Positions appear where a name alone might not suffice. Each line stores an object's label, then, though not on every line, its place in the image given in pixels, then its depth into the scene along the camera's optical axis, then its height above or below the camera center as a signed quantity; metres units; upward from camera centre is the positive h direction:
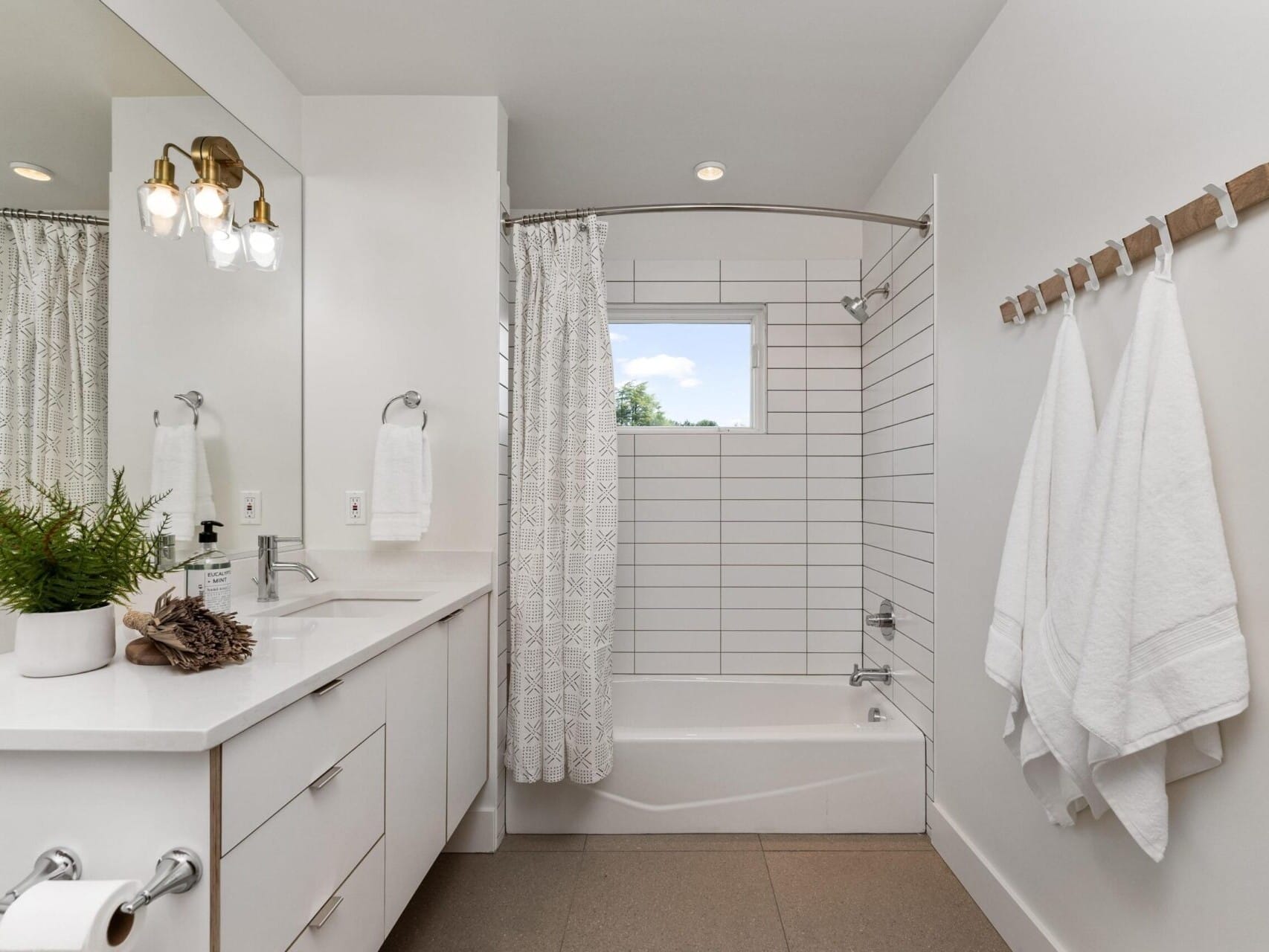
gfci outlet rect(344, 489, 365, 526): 2.17 -0.07
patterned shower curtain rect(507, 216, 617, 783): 2.16 -0.08
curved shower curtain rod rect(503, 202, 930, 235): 2.15 +0.91
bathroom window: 3.13 +0.58
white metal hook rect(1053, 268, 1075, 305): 1.45 +0.44
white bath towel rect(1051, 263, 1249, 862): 1.05 -0.18
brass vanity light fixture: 1.39 +0.62
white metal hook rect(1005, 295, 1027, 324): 1.67 +0.44
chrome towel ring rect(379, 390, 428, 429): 2.13 +0.28
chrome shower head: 2.77 +0.76
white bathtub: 2.24 -1.03
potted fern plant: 1.02 -0.15
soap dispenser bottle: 1.39 -0.20
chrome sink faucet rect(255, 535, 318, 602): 1.84 -0.23
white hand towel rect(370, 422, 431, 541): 2.06 -0.01
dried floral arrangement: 1.06 -0.25
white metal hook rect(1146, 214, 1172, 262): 1.17 +0.44
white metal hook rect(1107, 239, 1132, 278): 1.29 +0.44
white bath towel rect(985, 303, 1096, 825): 1.34 -0.10
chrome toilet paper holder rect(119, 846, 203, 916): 0.81 -0.49
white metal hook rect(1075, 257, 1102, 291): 1.38 +0.44
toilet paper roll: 0.69 -0.46
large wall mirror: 1.26 +0.47
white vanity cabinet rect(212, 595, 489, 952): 0.93 -0.57
